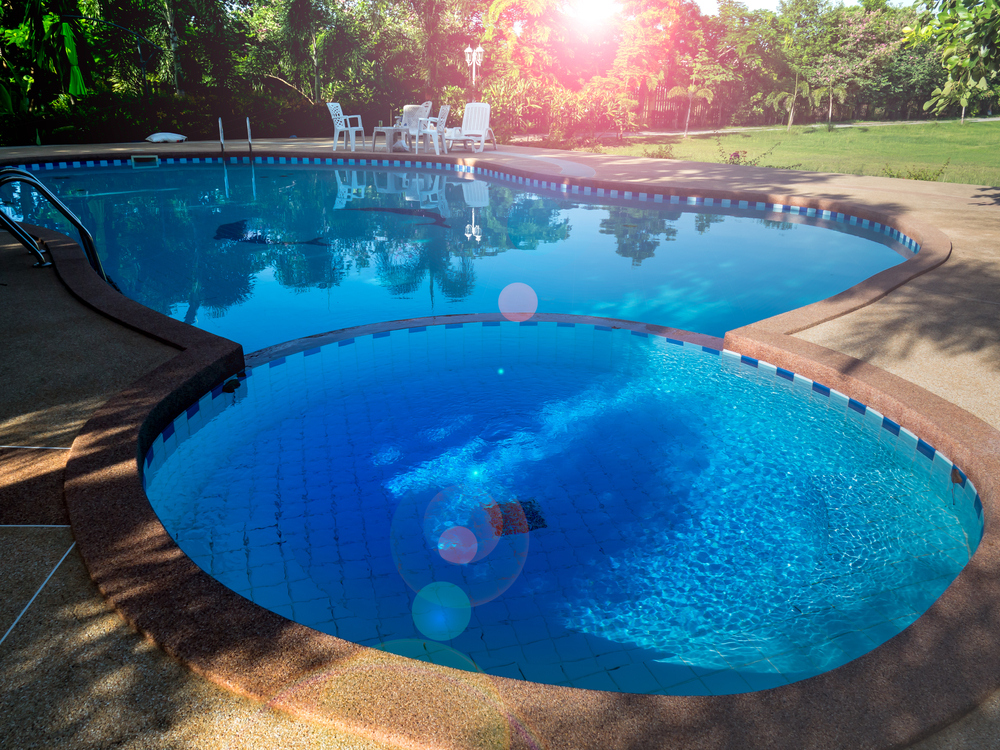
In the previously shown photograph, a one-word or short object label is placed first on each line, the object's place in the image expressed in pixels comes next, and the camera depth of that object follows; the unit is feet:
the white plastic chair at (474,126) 51.42
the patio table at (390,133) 49.03
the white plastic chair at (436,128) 49.21
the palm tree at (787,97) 96.29
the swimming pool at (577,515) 9.02
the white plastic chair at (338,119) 50.88
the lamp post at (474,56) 59.62
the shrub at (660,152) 53.36
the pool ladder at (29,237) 16.78
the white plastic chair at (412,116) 49.62
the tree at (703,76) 89.20
